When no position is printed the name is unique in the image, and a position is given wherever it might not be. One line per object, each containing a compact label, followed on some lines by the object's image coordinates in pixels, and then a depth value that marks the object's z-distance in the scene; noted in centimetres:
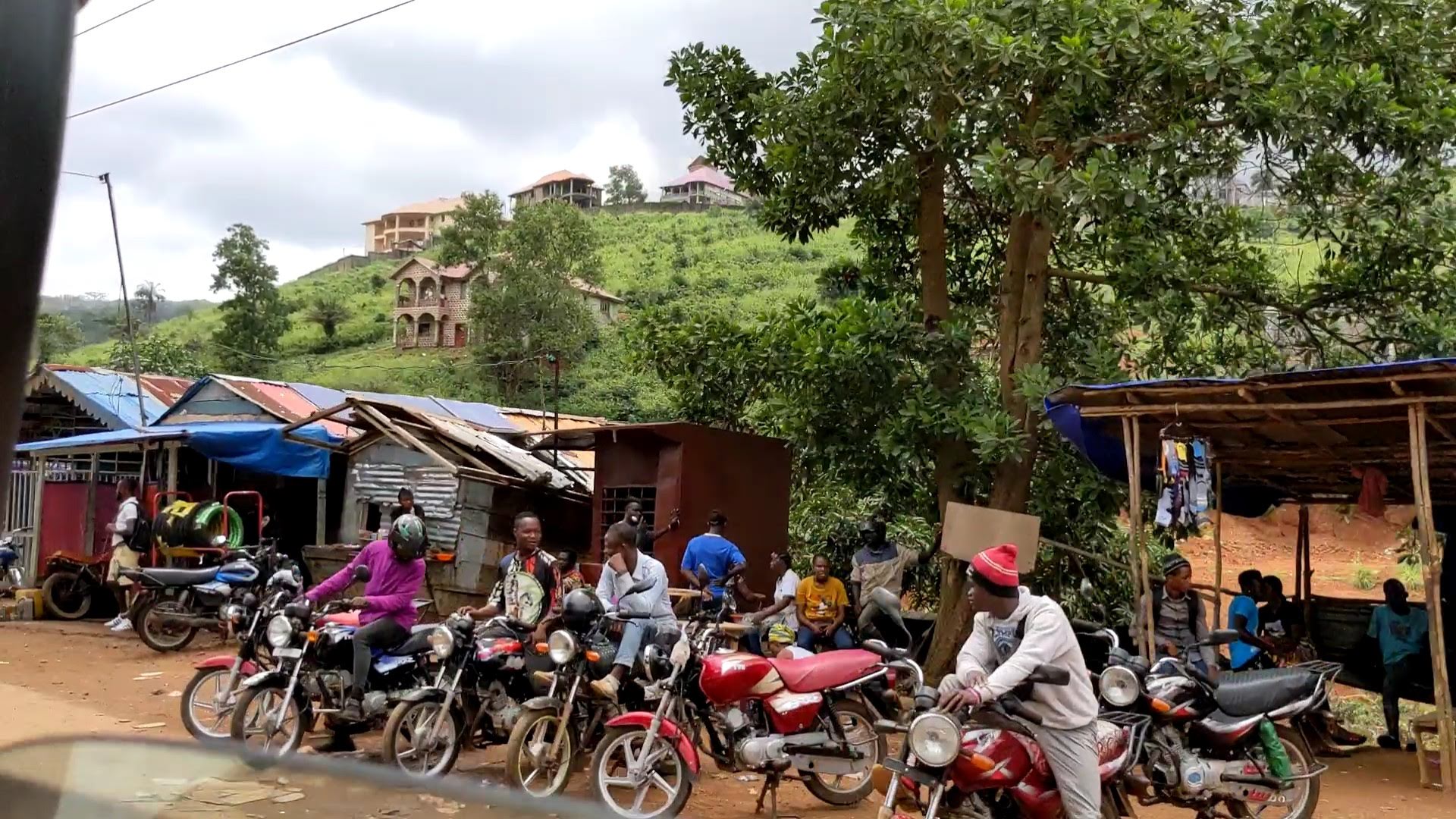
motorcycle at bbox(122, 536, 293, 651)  1196
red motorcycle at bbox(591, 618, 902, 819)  627
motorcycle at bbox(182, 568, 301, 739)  788
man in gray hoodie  474
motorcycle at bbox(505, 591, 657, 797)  658
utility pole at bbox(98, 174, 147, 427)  1664
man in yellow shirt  952
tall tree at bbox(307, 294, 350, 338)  5500
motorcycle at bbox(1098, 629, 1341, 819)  611
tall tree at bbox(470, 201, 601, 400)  3775
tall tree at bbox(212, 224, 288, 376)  4284
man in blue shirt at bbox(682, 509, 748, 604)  1012
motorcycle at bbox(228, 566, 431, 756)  737
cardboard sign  893
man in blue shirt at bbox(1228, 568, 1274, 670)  977
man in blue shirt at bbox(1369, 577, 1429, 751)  1012
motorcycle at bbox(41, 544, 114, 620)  1553
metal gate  1692
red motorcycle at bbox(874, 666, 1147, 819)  484
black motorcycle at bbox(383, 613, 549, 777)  695
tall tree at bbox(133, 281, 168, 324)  5581
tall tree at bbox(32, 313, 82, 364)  4017
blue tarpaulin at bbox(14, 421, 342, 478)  1495
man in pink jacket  734
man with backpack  1429
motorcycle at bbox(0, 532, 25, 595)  1622
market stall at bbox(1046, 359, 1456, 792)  751
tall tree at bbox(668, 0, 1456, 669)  859
